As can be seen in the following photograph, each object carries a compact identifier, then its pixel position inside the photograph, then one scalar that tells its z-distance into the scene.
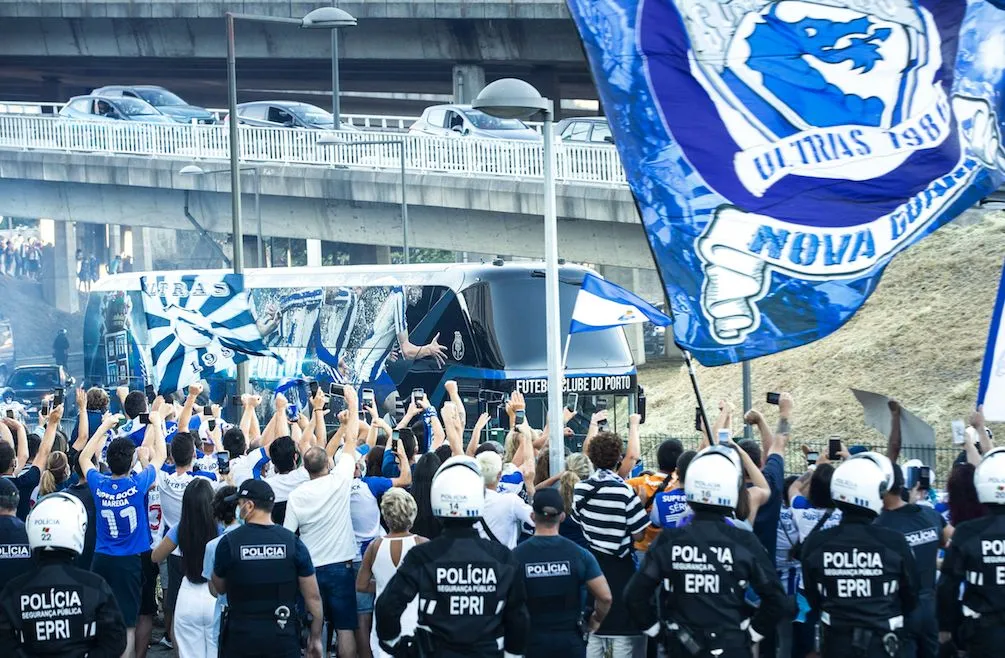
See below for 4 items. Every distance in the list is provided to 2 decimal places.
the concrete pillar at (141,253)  87.12
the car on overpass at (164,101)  48.22
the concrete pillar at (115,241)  92.62
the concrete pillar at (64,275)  77.00
